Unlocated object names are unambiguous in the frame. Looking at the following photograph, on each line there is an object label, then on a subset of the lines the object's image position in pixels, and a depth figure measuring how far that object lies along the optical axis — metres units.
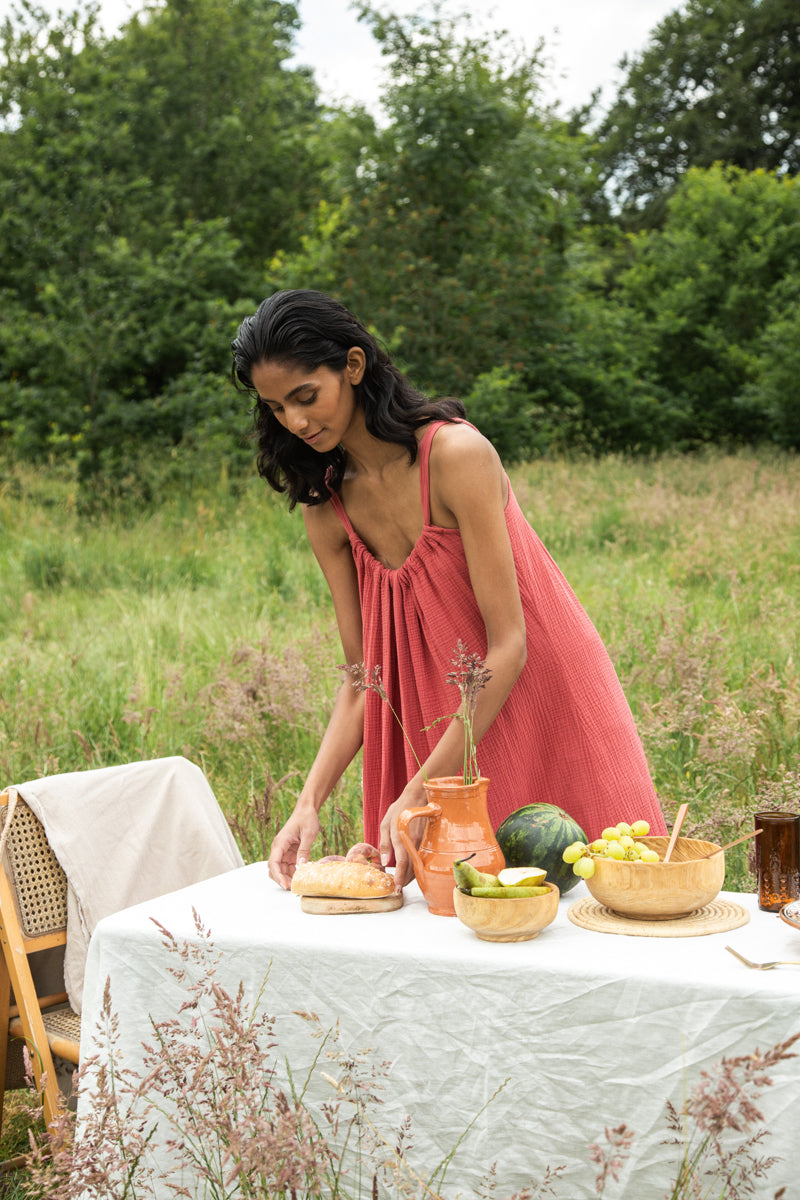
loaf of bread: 1.94
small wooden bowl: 1.69
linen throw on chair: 2.87
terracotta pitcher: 1.88
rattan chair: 2.65
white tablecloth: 1.52
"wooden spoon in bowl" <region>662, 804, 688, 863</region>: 1.77
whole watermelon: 1.93
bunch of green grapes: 1.78
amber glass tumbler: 1.85
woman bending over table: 2.27
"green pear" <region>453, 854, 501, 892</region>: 1.76
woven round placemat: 1.72
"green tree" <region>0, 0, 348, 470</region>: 12.66
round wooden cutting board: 1.94
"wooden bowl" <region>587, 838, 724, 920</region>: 1.74
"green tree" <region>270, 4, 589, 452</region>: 12.80
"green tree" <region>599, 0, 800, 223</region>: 26.25
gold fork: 1.56
